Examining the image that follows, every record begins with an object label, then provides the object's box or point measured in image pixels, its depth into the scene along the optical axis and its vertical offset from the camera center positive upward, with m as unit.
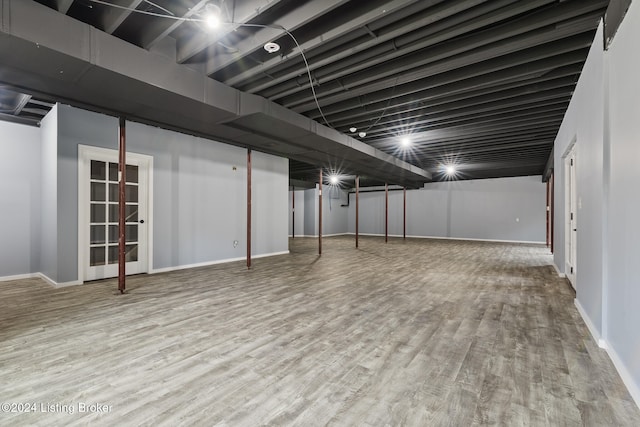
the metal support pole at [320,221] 7.96 -0.20
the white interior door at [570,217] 4.51 -0.04
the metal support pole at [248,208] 5.79 +0.11
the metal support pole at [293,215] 13.85 -0.07
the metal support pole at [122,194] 4.04 +0.26
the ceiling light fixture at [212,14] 2.63 +1.79
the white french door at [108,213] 4.54 +0.00
